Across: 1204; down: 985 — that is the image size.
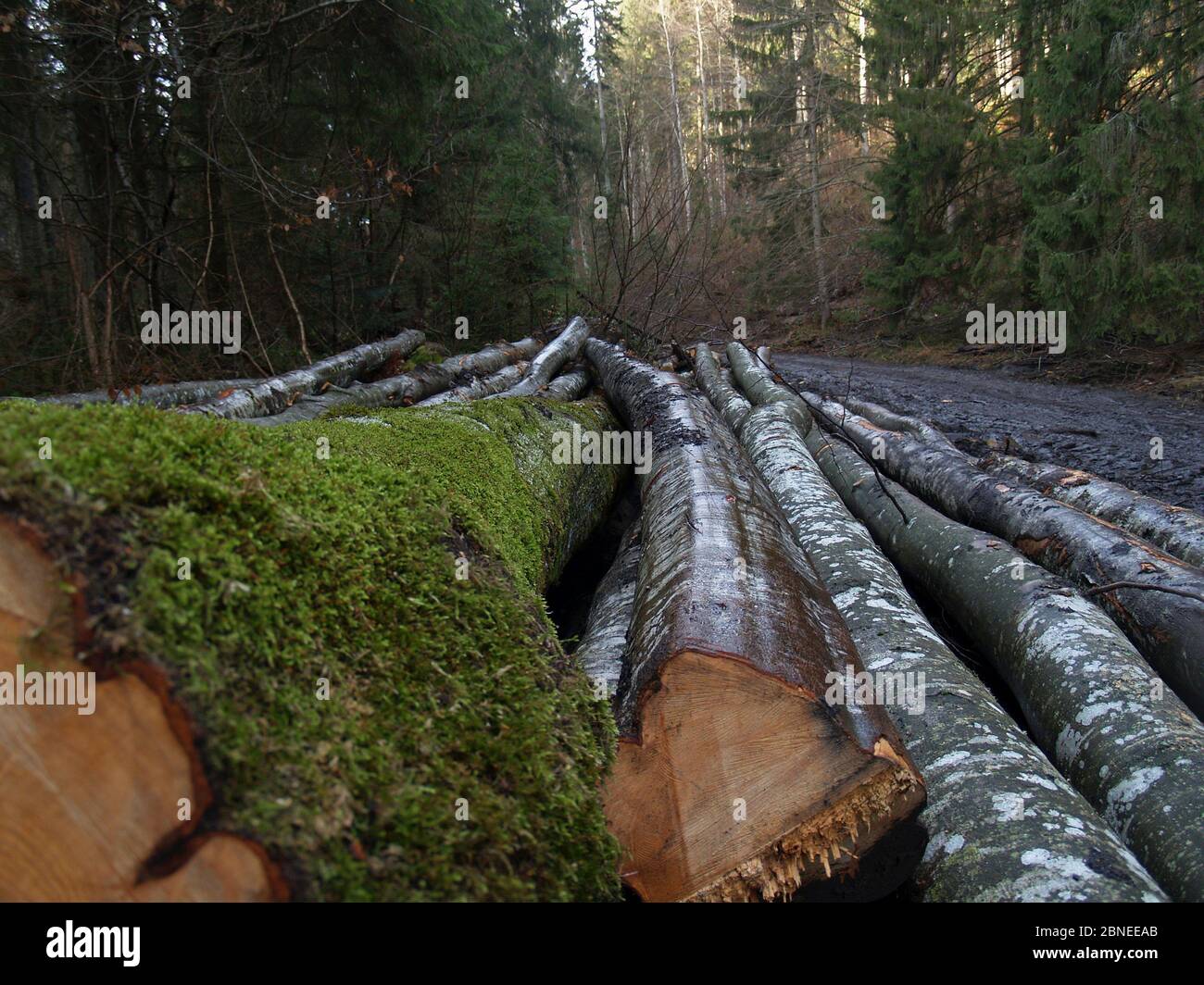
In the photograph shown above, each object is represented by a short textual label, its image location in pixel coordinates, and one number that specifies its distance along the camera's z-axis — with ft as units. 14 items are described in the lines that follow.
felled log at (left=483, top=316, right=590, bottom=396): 21.47
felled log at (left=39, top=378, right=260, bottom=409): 15.96
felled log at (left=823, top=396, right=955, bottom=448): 18.01
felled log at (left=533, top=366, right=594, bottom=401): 20.22
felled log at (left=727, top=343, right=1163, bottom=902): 5.16
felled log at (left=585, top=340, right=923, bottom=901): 4.97
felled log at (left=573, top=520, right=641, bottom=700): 8.21
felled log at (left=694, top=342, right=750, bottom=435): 19.17
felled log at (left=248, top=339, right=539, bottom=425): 19.45
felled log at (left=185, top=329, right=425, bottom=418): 17.19
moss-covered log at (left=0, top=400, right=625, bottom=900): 2.87
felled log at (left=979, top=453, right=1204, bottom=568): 11.11
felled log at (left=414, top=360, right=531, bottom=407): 20.59
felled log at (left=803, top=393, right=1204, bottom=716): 8.40
